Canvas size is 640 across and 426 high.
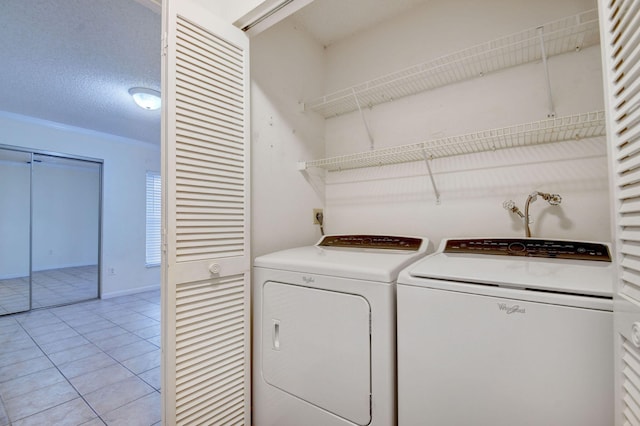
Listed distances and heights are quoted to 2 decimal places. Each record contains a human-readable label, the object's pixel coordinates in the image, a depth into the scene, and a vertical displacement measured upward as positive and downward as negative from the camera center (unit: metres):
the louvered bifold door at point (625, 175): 0.60 +0.10
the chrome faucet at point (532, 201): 1.36 +0.07
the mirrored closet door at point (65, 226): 5.76 -0.19
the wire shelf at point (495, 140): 1.20 +0.40
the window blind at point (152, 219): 5.02 -0.02
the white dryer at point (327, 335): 1.07 -0.54
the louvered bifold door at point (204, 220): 1.15 -0.01
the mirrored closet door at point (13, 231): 4.66 -0.23
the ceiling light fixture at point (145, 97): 3.03 +1.40
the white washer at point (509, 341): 0.75 -0.40
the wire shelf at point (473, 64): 1.30 +0.88
